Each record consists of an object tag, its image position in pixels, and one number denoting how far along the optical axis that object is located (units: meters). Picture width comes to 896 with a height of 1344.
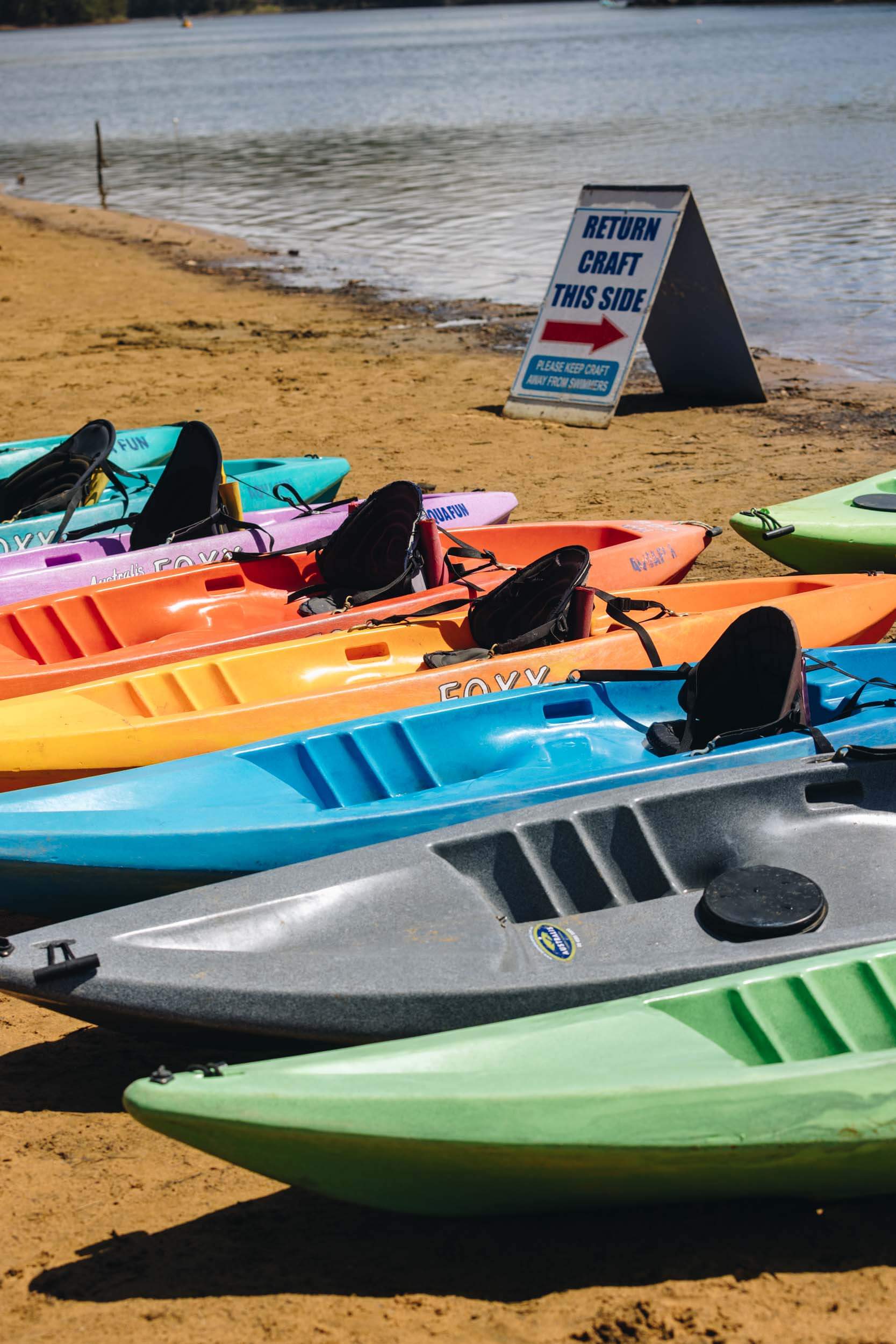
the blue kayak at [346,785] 7.20
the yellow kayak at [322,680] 8.69
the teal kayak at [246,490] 13.48
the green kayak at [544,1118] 5.08
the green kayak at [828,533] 12.24
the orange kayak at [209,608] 10.34
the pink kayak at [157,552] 12.08
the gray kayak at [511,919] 5.86
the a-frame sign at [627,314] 18.25
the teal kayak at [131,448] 15.98
